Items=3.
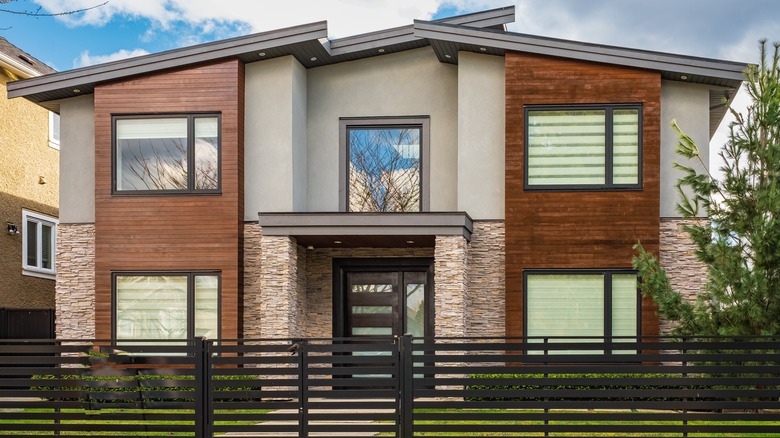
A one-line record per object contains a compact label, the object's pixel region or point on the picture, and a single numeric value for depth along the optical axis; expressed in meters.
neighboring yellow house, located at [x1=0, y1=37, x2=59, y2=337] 19.67
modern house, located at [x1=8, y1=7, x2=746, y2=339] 14.88
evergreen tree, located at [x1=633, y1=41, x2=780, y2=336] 12.29
